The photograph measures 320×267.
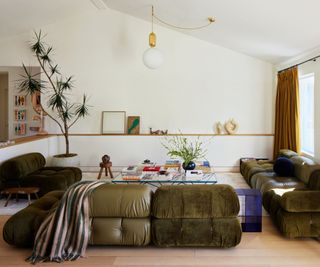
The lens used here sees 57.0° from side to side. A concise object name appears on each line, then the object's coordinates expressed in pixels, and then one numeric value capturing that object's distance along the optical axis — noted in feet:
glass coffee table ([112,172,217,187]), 12.87
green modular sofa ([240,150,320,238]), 9.41
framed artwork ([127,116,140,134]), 21.18
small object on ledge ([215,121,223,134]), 21.08
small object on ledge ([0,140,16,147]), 14.89
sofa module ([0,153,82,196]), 13.88
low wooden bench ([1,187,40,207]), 13.42
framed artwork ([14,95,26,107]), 23.54
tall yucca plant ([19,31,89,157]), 20.08
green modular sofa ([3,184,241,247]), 8.59
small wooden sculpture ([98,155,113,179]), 19.07
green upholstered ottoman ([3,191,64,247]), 8.84
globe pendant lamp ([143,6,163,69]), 16.10
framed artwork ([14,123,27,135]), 23.62
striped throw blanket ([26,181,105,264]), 8.36
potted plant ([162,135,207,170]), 20.79
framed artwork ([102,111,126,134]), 21.20
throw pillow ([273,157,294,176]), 13.96
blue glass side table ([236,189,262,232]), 10.24
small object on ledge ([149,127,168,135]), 20.98
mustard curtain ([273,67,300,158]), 16.60
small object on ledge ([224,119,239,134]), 20.92
